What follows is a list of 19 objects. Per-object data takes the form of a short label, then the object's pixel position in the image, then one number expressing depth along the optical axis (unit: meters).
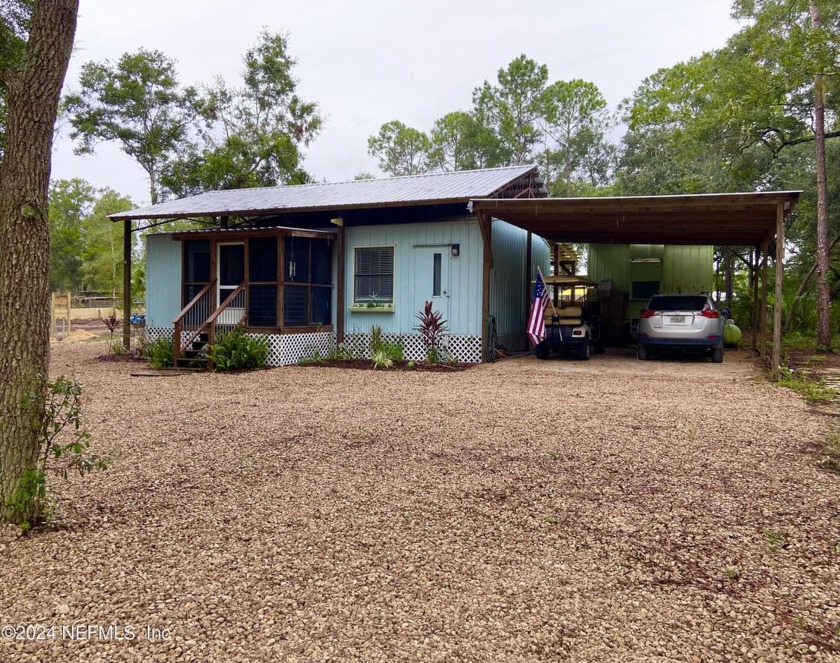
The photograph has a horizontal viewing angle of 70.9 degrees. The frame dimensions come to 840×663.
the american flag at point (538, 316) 11.64
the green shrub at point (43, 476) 3.09
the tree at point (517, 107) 34.78
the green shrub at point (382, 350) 11.55
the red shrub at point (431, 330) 11.92
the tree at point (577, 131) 34.66
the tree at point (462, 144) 35.00
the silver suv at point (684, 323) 11.43
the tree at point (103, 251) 39.19
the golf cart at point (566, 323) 12.34
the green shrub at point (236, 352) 10.75
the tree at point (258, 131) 26.39
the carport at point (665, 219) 9.07
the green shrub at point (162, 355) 11.43
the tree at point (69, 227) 43.80
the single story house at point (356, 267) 11.91
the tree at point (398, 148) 40.00
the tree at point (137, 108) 26.73
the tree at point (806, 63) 12.55
